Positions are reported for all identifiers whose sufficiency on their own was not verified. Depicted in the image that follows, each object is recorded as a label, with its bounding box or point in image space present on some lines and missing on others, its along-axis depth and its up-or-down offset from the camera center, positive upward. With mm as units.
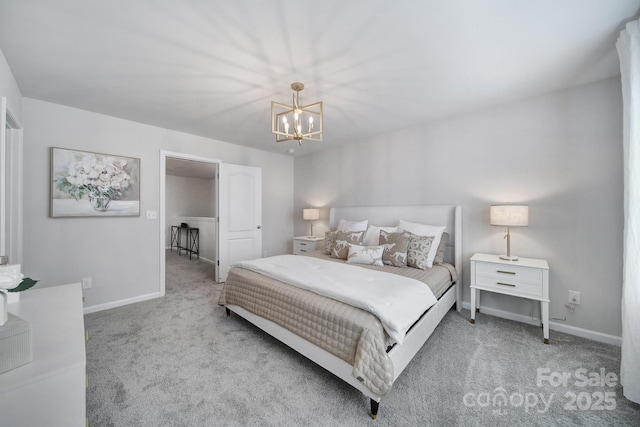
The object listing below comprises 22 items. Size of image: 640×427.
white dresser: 788 -578
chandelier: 2115 +1188
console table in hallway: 6434 -725
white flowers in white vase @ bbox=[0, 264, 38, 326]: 941 -289
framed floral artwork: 2697 +355
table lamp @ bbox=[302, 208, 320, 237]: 4438 -12
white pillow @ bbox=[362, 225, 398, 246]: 3277 -304
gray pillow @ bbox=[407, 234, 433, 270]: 2627 -420
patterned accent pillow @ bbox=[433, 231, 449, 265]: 2834 -436
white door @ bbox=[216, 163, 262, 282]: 4066 -28
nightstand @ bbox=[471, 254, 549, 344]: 2201 -633
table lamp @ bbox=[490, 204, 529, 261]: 2355 -32
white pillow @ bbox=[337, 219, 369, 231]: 3623 -181
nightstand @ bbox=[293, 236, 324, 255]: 4215 -540
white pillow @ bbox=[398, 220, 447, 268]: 2710 -215
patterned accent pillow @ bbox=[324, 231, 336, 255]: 3389 -402
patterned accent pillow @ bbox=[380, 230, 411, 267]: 2709 -407
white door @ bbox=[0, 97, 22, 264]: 2328 +221
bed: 1435 -804
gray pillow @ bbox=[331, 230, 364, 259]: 3150 -372
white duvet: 1581 -579
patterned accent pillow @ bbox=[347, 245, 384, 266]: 2787 -486
